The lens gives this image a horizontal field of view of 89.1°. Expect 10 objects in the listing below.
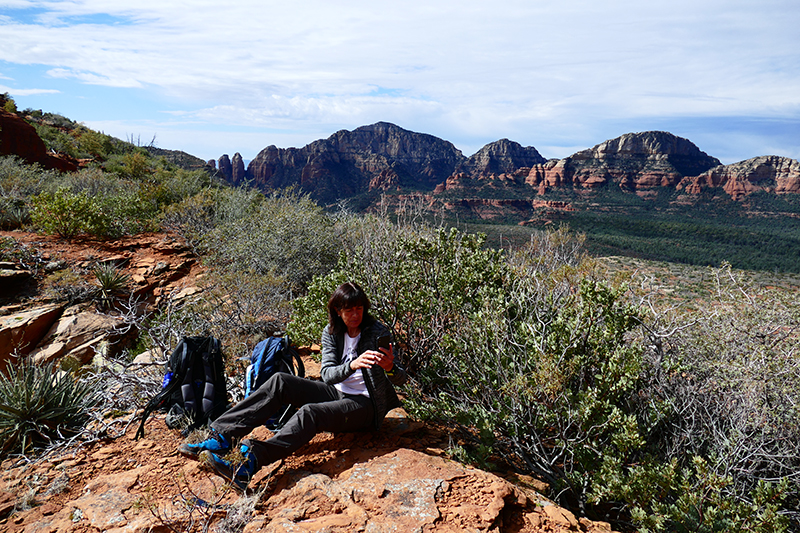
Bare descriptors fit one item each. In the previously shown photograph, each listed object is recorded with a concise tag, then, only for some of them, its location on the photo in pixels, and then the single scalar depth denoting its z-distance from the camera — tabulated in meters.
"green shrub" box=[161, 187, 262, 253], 8.27
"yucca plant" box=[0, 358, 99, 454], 2.95
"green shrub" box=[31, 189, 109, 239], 7.43
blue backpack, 3.05
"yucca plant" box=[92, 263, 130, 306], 6.34
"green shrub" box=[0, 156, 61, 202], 9.55
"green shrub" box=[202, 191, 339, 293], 6.79
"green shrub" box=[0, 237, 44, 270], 6.58
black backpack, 3.05
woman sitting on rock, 2.51
